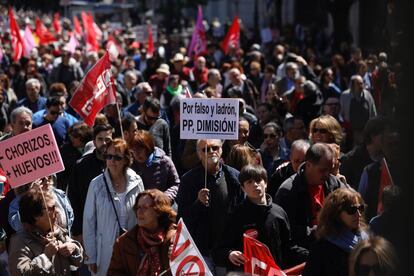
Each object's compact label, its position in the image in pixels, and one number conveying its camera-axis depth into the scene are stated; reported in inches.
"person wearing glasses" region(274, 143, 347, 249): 337.1
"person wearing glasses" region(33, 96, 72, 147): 618.7
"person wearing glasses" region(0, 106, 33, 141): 524.3
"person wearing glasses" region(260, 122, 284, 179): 506.5
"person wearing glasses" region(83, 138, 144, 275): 369.2
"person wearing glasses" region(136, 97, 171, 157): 548.7
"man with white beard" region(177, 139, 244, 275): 358.9
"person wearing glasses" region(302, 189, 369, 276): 250.9
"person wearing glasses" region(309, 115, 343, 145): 449.7
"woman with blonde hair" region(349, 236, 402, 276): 211.1
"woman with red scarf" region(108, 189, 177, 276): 289.9
